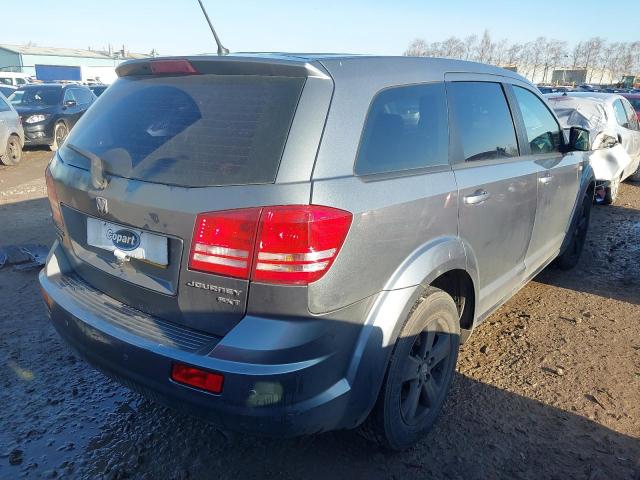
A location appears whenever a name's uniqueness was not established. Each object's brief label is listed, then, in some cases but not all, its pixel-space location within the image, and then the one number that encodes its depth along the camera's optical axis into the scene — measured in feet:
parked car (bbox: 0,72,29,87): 118.49
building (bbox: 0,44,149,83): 215.72
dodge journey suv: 6.05
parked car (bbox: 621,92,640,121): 46.21
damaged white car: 23.63
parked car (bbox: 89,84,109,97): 61.77
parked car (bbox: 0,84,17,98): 57.47
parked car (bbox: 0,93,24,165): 32.71
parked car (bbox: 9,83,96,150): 38.82
